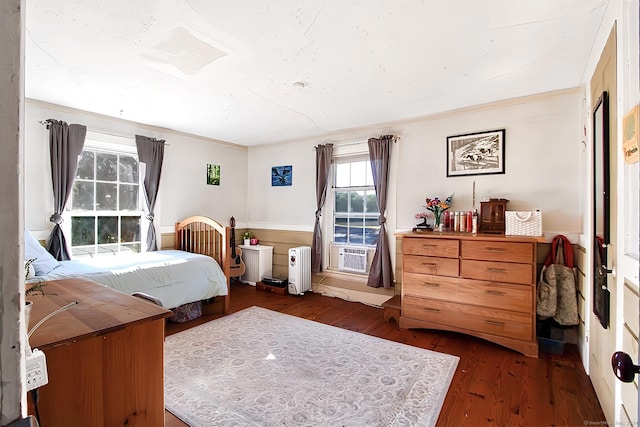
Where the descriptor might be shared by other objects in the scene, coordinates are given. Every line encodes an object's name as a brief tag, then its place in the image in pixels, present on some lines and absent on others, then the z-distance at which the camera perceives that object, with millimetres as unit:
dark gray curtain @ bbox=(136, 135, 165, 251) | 3861
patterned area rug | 1805
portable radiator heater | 4238
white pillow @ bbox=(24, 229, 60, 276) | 2551
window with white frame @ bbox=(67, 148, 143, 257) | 3469
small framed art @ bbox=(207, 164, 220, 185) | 4660
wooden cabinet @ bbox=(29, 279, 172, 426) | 1000
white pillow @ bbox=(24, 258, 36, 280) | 2430
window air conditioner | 4051
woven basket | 2635
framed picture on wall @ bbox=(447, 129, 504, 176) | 3117
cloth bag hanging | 2570
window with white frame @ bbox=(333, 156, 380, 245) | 4055
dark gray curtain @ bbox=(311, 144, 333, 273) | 4266
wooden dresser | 2525
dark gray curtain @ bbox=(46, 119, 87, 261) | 3143
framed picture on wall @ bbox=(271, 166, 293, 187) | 4737
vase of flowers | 3281
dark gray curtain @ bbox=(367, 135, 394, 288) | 3723
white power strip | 803
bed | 2617
